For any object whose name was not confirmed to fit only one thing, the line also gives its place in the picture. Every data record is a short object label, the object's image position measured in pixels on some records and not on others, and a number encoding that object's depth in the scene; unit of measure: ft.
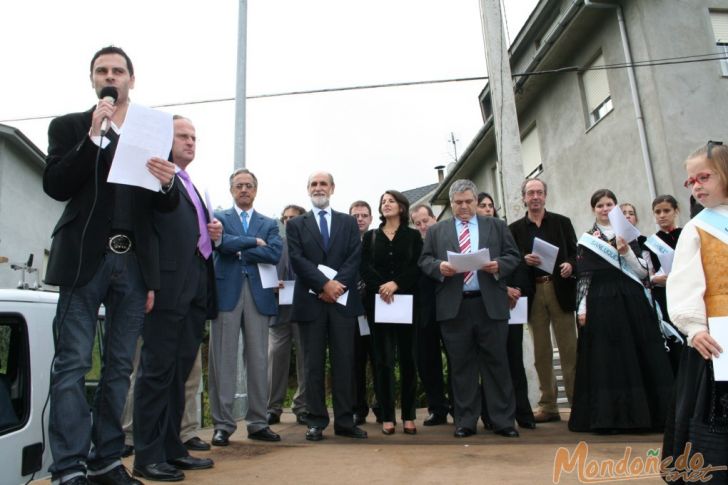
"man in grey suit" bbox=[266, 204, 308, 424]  18.01
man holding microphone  7.83
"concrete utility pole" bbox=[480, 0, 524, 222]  21.38
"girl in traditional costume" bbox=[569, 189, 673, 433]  14.11
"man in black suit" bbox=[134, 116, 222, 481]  9.59
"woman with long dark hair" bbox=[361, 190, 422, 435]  15.12
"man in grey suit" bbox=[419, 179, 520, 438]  14.52
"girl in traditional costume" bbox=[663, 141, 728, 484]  7.30
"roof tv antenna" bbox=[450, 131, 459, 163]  114.62
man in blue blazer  13.93
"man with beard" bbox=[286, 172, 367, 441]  14.37
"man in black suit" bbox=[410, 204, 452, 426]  16.90
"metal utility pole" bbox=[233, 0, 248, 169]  22.91
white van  9.55
